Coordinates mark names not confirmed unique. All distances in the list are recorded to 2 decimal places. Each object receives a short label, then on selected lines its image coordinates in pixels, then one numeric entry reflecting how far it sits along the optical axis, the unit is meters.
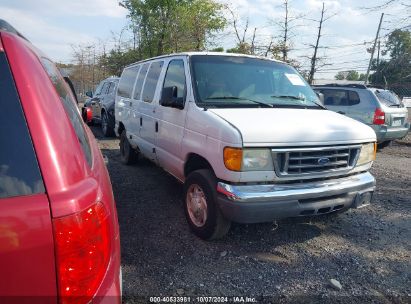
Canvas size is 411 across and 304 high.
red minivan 1.22
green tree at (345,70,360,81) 66.69
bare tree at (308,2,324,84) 20.20
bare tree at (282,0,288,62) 18.98
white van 3.18
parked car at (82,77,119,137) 10.78
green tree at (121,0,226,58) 20.30
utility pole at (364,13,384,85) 22.24
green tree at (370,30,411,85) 16.44
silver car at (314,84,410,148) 9.11
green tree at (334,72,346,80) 65.19
